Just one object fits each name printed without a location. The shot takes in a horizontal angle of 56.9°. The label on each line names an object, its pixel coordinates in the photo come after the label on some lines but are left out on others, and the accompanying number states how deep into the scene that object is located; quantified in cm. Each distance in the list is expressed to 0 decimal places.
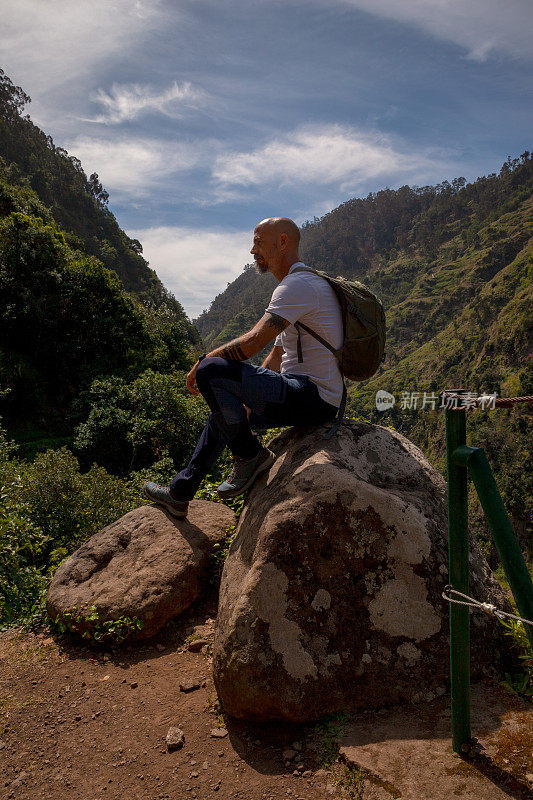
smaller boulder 356
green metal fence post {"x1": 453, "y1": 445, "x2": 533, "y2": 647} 161
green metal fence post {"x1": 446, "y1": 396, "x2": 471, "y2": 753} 188
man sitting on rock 301
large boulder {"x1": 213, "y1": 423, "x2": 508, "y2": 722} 245
